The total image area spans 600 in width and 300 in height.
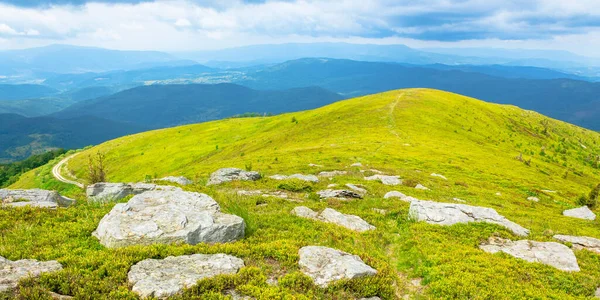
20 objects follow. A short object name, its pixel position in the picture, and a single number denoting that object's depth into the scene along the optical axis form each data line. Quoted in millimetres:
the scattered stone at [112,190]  17412
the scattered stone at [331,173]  33250
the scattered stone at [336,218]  16411
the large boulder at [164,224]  11055
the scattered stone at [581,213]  23547
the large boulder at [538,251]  13188
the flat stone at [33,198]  14484
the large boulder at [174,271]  8288
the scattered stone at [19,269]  7656
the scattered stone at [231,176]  28906
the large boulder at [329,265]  9773
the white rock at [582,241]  15195
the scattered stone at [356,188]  25208
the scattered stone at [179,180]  25884
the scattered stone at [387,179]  30406
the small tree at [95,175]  30253
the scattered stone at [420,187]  28516
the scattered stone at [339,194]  23094
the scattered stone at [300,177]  29475
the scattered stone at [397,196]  22625
